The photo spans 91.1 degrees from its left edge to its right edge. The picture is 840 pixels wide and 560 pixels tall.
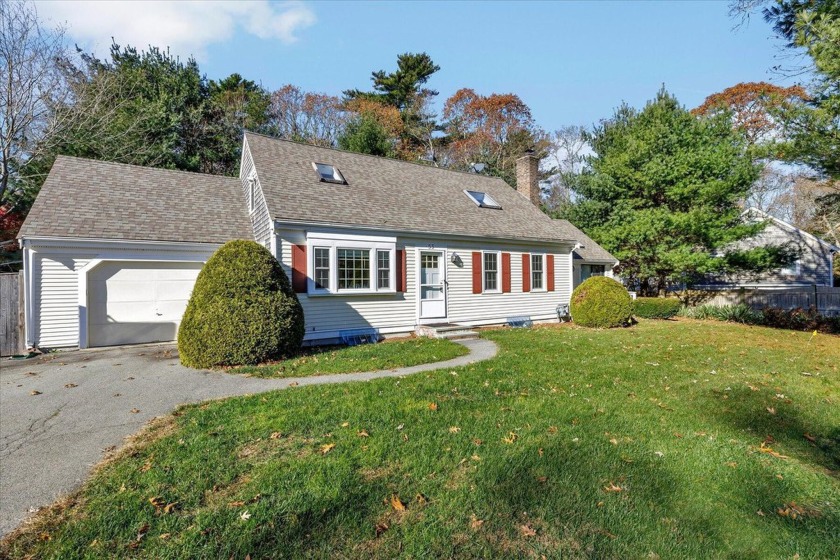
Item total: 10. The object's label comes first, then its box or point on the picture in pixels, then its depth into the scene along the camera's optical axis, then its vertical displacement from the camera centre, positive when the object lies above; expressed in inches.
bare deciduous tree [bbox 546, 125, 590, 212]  1358.3 +435.5
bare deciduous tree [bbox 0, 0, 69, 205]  550.6 +279.3
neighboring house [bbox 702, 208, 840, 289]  888.3 +34.4
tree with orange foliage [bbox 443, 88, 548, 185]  1201.4 +463.8
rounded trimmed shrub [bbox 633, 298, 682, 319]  657.6 -37.7
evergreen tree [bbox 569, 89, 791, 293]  655.8 +149.9
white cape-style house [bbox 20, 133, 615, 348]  403.5 +49.7
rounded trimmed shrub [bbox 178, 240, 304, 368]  308.7 -18.5
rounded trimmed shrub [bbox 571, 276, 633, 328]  540.1 -27.2
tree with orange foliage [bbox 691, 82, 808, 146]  1112.3 +513.0
